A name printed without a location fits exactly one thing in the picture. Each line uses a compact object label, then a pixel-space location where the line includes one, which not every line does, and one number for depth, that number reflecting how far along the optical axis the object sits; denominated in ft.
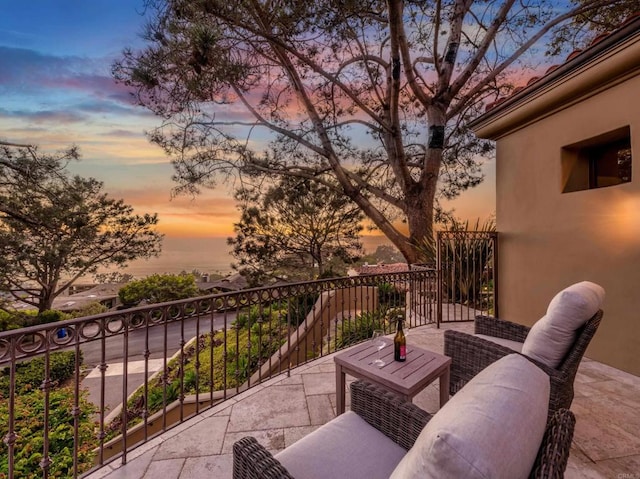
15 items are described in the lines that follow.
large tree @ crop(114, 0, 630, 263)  21.94
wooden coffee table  6.55
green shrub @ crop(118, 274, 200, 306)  46.73
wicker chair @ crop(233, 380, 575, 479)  2.64
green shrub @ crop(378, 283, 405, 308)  25.32
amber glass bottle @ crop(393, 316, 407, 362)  7.48
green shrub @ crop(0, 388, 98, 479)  13.09
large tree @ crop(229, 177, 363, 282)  34.68
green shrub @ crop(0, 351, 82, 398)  27.20
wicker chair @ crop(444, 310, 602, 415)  6.24
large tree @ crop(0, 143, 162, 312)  28.04
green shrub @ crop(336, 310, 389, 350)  18.57
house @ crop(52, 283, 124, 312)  47.75
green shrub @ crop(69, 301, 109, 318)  46.33
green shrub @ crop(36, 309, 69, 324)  38.19
